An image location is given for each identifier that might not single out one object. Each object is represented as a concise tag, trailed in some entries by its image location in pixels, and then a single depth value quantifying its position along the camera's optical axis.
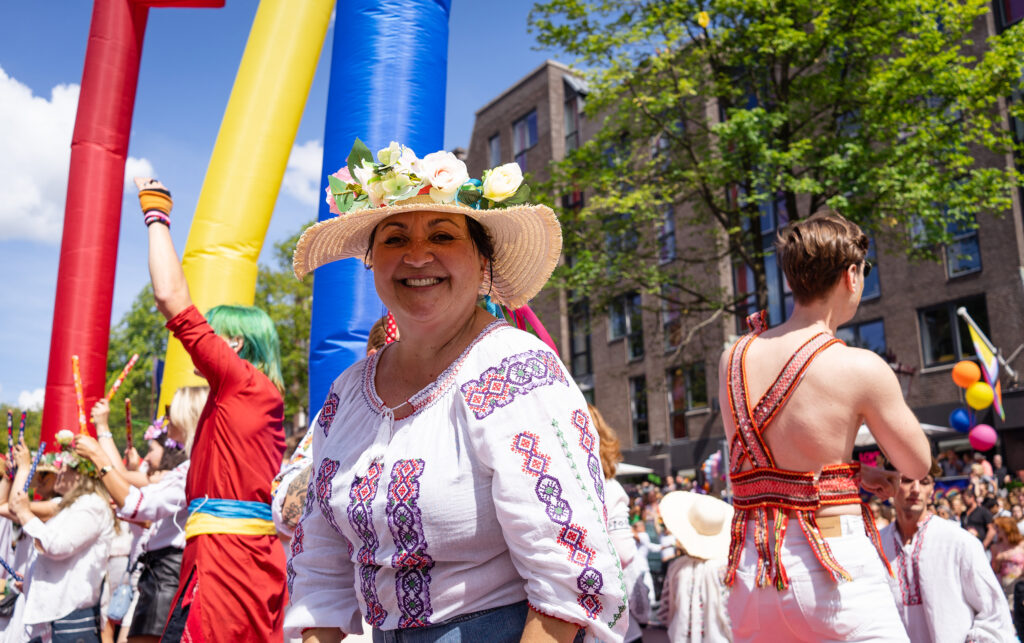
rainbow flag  14.88
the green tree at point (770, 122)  11.84
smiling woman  1.63
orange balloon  14.88
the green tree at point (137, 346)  35.19
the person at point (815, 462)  2.47
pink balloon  14.92
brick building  18.16
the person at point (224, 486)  3.15
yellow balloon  14.45
